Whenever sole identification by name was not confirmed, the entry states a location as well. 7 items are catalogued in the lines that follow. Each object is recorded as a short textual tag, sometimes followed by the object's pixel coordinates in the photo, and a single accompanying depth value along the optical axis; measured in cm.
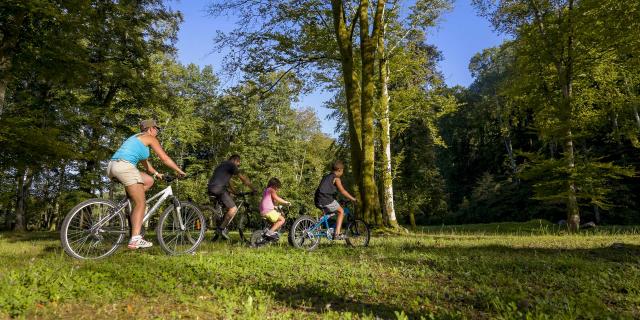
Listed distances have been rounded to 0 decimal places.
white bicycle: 624
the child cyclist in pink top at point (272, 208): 931
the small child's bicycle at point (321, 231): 924
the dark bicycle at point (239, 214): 922
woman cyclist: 639
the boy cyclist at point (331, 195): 971
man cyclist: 945
